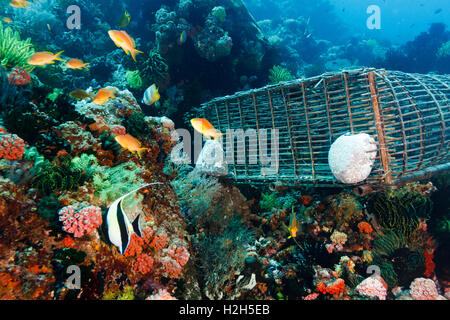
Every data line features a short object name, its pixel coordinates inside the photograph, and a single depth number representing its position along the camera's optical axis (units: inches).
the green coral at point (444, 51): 623.5
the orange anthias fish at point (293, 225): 140.3
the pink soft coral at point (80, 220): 95.7
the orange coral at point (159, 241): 123.0
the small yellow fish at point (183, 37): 293.4
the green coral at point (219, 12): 331.7
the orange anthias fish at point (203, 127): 133.6
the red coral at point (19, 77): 140.7
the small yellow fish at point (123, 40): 136.1
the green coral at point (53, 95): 164.8
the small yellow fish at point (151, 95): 167.4
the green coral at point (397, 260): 152.0
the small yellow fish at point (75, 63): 161.3
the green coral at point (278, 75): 364.2
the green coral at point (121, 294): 98.7
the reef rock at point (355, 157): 147.8
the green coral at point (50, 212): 97.1
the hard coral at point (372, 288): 135.8
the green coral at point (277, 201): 229.8
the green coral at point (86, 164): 120.7
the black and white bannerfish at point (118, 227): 71.0
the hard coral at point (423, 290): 137.7
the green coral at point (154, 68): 299.6
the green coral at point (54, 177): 105.1
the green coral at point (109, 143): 147.3
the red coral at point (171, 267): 119.2
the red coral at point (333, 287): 136.6
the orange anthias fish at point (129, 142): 121.6
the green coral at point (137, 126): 170.6
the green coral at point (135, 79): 322.7
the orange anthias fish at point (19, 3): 229.2
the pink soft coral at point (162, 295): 101.7
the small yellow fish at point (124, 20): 215.6
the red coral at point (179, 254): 124.3
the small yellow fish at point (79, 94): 151.0
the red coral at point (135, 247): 113.4
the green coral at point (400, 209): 170.6
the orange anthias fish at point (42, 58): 144.6
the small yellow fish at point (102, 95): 146.9
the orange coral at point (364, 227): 175.0
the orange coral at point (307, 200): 220.2
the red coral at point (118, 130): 159.3
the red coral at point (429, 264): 156.4
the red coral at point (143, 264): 113.0
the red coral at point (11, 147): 102.0
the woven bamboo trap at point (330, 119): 150.9
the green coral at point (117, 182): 119.6
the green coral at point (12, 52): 162.6
